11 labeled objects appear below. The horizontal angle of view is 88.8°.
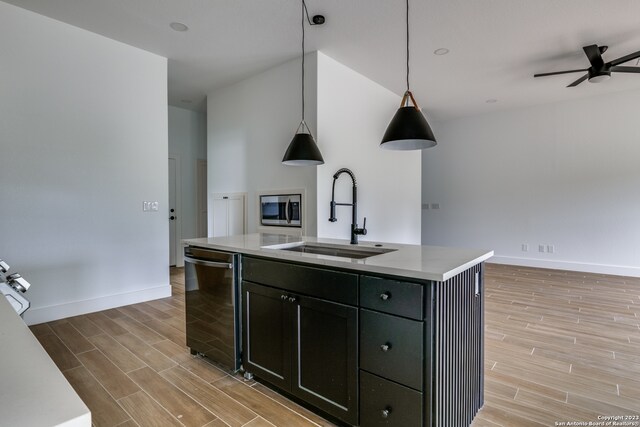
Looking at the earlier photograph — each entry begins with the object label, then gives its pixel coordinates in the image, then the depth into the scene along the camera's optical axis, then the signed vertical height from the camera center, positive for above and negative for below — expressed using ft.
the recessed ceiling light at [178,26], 10.22 +5.80
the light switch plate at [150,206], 12.43 +0.11
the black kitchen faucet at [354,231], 7.13 -0.48
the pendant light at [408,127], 6.15 +1.56
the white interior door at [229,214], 14.87 -0.24
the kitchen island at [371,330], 4.39 -1.93
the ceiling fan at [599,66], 10.97 +5.02
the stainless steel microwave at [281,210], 12.73 -0.05
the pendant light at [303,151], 8.45 +1.52
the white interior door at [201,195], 19.74 +0.84
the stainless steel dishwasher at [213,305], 6.88 -2.15
